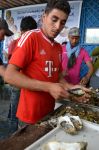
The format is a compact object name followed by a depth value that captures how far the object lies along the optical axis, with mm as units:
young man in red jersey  1629
